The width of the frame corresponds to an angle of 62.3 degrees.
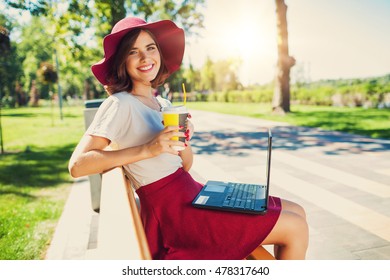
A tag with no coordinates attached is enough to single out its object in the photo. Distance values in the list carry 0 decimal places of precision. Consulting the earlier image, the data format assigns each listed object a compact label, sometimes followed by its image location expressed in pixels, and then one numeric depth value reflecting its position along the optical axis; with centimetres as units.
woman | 141
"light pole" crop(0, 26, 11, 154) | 493
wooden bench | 87
